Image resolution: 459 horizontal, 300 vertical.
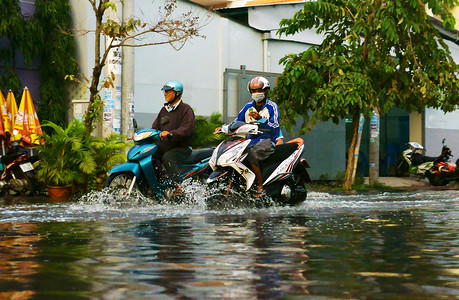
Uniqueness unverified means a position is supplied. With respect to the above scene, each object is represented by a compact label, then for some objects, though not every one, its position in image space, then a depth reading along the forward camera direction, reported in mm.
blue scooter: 12852
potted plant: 15781
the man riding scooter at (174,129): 13156
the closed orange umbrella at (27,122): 16859
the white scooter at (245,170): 12906
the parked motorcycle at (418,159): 27250
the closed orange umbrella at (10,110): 16859
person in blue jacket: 13148
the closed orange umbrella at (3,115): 16672
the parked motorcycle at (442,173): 26406
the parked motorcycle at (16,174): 16484
